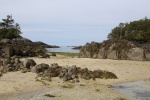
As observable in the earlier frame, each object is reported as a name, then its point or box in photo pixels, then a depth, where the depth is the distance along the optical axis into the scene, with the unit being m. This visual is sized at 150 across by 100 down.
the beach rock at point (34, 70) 17.57
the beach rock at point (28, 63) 18.80
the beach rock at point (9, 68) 18.06
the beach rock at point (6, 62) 19.21
